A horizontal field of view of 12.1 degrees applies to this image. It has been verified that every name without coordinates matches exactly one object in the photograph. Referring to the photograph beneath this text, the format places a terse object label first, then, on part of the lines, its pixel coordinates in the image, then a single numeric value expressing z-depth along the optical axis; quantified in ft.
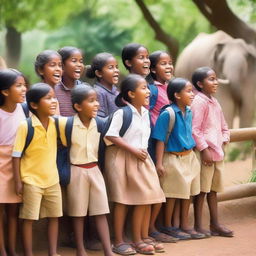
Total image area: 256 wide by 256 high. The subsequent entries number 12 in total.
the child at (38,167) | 26.90
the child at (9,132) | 26.91
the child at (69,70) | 29.78
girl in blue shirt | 30.89
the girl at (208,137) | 32.27
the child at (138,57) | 31.57
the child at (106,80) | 30.42
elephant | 60.77
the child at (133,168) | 29.43
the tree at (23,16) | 93.00
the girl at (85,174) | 28.20
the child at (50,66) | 28.98
